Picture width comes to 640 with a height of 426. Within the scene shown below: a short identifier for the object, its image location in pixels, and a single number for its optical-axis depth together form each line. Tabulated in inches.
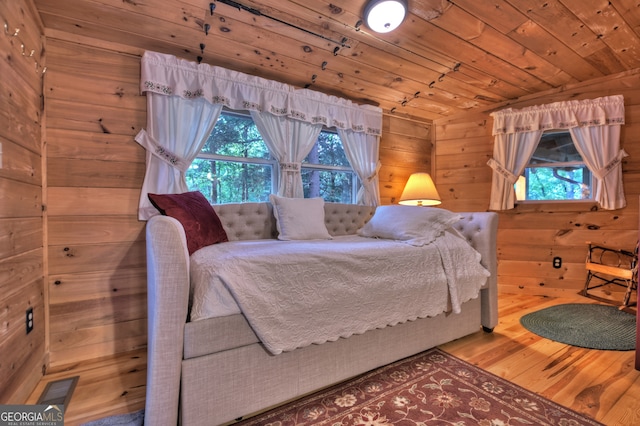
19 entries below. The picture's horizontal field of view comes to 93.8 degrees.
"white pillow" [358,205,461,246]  79.3
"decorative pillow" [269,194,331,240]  89.0
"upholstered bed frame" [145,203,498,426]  42.1
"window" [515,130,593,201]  125.0
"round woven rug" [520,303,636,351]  78.5
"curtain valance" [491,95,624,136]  114.9
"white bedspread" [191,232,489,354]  48.4
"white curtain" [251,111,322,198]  100.4
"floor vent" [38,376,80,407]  55.8
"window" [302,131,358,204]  116.5
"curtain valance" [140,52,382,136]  81.4
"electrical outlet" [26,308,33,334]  59.3
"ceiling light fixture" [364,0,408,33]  71.5
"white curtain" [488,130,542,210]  128.3
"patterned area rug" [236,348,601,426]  49.6
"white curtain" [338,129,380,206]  121.2
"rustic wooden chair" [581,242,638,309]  102.0
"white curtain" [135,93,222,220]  80.3
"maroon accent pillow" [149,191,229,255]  65.1
